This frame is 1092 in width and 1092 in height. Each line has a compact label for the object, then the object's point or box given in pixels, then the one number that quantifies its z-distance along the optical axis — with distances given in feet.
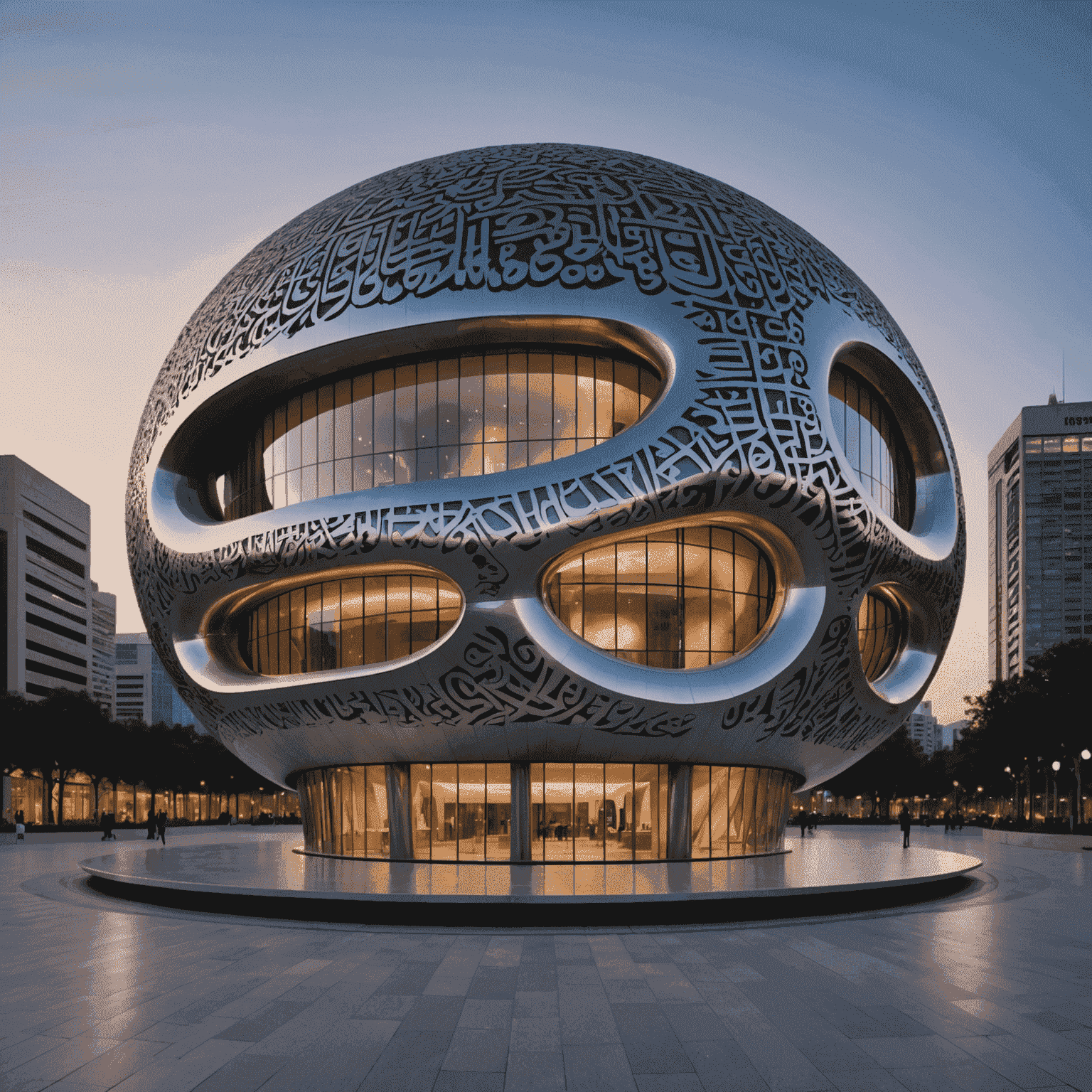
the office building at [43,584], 341.21
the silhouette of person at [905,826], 119.10
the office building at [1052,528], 597.93
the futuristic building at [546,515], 77.51
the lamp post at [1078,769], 177.68
